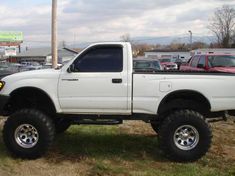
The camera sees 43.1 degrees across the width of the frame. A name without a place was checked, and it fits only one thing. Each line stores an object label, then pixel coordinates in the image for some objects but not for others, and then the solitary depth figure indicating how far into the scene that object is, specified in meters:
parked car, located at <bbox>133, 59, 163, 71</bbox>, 12.93
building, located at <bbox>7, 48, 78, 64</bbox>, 61.69
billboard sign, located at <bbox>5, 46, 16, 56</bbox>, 48.55
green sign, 57.54
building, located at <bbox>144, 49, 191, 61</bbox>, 62.23
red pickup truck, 10.56
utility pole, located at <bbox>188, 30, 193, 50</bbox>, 78.99
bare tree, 67.54
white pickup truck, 5.00
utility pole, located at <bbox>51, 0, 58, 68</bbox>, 9.83
